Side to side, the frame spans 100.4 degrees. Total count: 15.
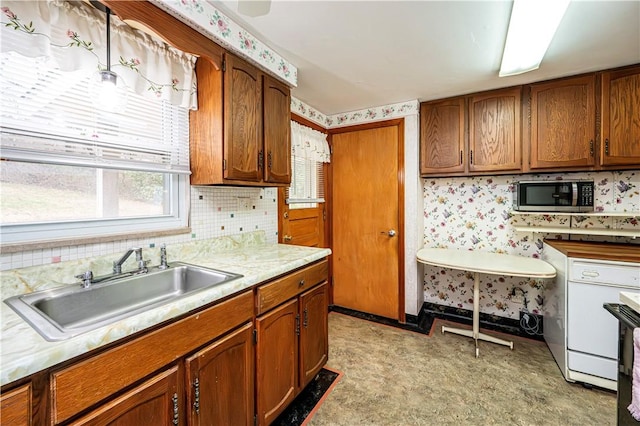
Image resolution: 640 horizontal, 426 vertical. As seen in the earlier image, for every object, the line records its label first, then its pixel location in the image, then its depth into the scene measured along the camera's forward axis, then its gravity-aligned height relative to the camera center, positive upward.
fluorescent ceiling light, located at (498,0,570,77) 1.26 +0.98
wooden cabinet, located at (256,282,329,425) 1.38 -0.82
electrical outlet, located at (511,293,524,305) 2.62 -0.87
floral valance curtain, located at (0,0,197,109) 1.02 +0.74
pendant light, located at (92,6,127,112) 1.18 +0.57
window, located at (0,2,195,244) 1.07 +0.25
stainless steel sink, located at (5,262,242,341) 0.83 -0.36
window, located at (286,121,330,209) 2.62 +0.49
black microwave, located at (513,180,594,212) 2.10 +0.12
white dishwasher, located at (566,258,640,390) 1.75 -0.72
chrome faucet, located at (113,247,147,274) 1.29 -0.25
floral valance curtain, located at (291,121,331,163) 2.58 +0.70
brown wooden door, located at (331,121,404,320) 2.83 -0.11
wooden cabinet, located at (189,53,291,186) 1.52 +0.52
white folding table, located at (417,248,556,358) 2.04 -0.45
